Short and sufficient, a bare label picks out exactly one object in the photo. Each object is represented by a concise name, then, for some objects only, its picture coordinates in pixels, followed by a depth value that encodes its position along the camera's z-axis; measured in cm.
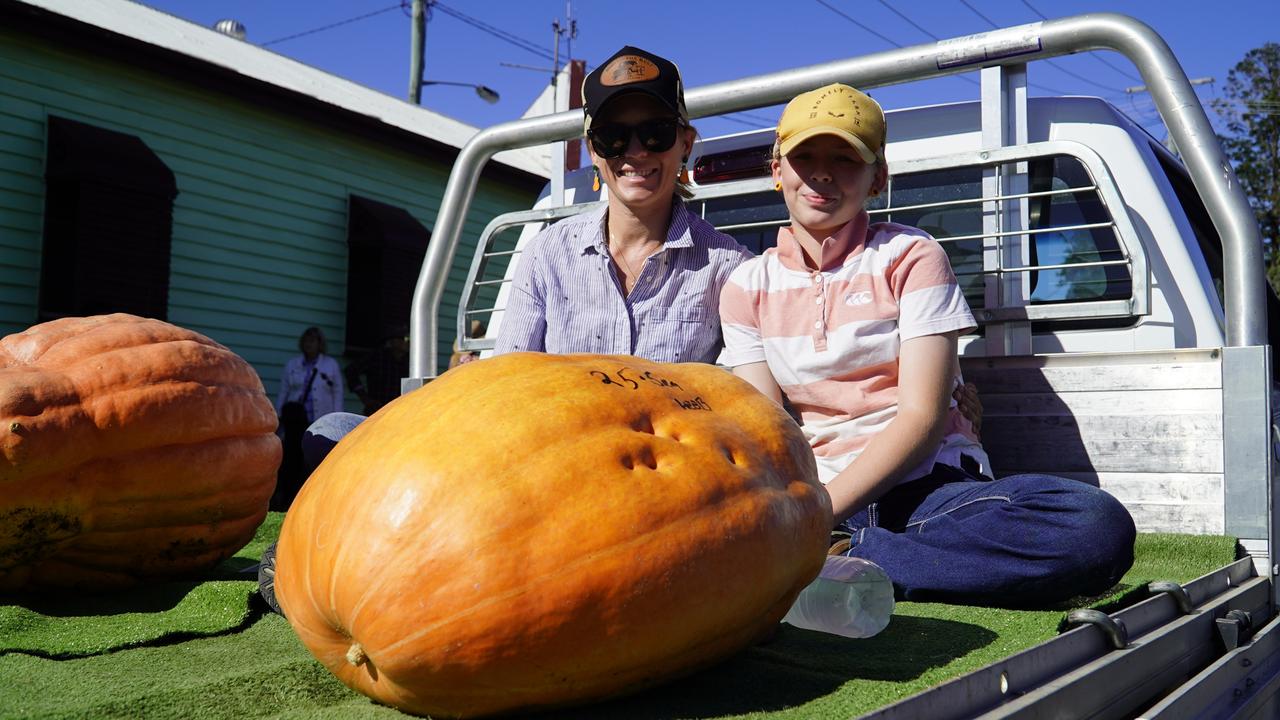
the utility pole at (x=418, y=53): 2506
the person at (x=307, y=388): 1042
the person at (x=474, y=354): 429
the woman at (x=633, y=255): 279
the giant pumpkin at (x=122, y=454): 212
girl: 204
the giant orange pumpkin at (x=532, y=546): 119
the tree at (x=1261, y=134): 3281
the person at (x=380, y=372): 1170
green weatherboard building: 938
